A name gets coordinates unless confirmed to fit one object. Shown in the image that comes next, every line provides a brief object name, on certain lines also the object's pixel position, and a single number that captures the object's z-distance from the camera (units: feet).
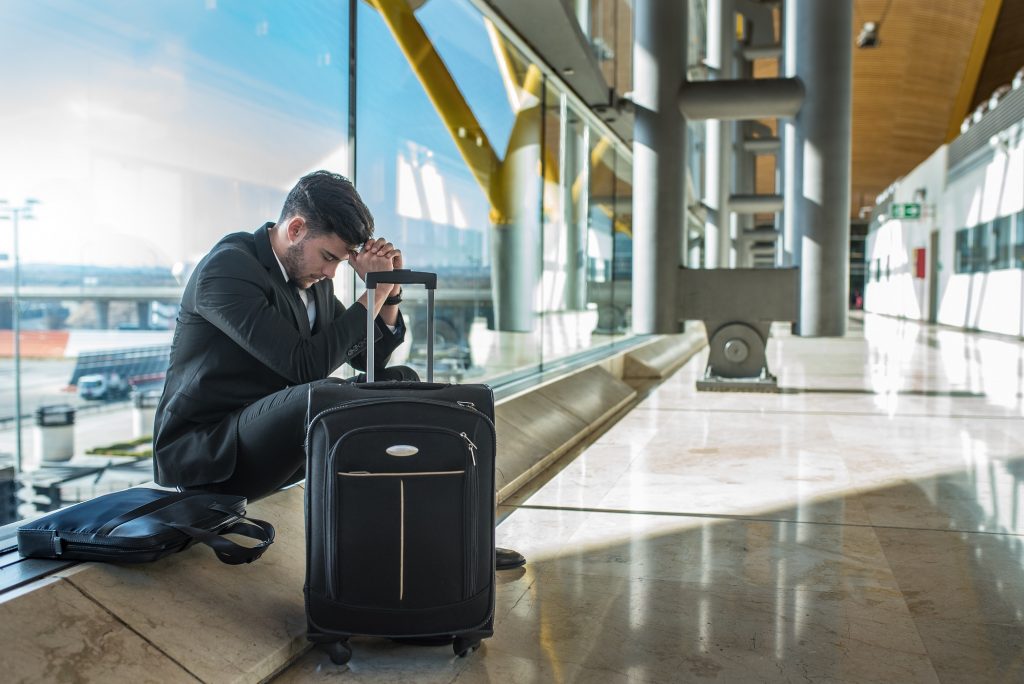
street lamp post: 13.79
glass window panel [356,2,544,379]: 16.17
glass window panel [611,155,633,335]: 45.96
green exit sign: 111.65
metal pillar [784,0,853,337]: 26.86
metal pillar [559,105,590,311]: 32.63
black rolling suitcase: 7.29
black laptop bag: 7.30
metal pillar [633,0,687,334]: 27.50
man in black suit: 8.45
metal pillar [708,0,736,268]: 57.62
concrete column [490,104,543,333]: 24.11
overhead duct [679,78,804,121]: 27.02
